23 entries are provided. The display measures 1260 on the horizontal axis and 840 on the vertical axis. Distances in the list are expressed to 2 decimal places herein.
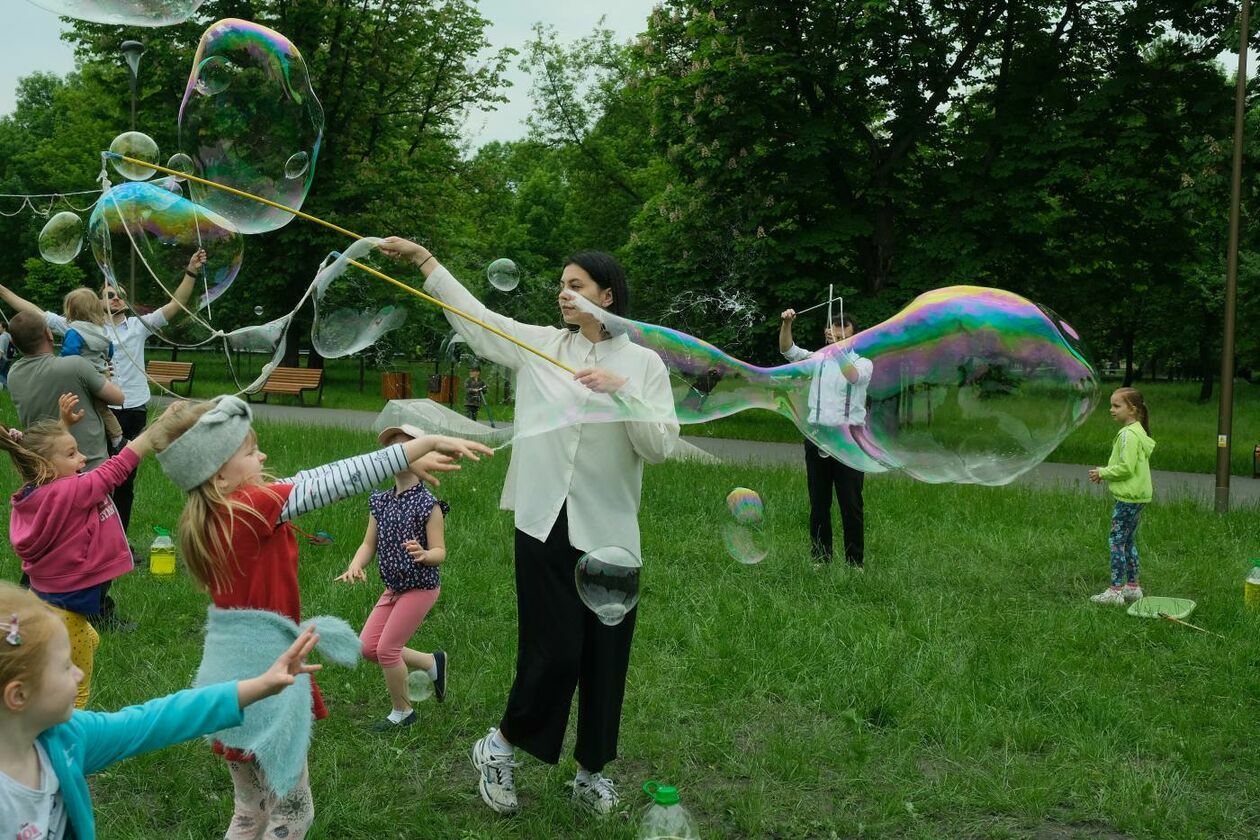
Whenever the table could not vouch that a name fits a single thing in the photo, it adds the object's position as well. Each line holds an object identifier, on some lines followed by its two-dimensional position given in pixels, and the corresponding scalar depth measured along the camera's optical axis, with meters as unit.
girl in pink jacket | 4.54
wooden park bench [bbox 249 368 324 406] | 23.34
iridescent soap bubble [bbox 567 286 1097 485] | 4.61
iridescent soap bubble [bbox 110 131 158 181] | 5.91
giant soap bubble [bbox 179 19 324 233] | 5.24
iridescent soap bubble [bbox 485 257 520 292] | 5.52
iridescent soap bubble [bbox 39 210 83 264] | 7.04
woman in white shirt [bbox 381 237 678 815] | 3.71
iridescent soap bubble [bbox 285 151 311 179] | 5.25
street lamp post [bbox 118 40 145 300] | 14.48
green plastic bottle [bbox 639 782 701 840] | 3.19
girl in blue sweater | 2.04
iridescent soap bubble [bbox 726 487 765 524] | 6.00
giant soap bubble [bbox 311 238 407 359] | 4.54
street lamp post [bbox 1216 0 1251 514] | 10.66
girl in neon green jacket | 7.02
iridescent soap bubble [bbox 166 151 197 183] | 5.43
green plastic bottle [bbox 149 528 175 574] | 7.32
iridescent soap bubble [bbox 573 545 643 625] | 3.63
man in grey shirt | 6.02
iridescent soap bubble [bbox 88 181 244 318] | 5.71
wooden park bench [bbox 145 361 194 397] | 24.64
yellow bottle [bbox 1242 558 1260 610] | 6.79
